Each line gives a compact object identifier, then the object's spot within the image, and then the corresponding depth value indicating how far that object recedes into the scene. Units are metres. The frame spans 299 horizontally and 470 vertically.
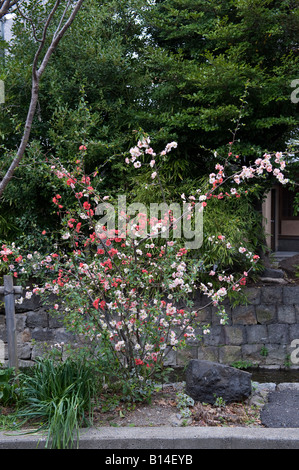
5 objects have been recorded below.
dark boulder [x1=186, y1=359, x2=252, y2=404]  3.38
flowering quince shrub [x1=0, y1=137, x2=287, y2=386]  3.20
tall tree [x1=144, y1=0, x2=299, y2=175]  5.54
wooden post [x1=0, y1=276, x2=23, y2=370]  3.67
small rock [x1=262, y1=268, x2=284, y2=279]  6.53
